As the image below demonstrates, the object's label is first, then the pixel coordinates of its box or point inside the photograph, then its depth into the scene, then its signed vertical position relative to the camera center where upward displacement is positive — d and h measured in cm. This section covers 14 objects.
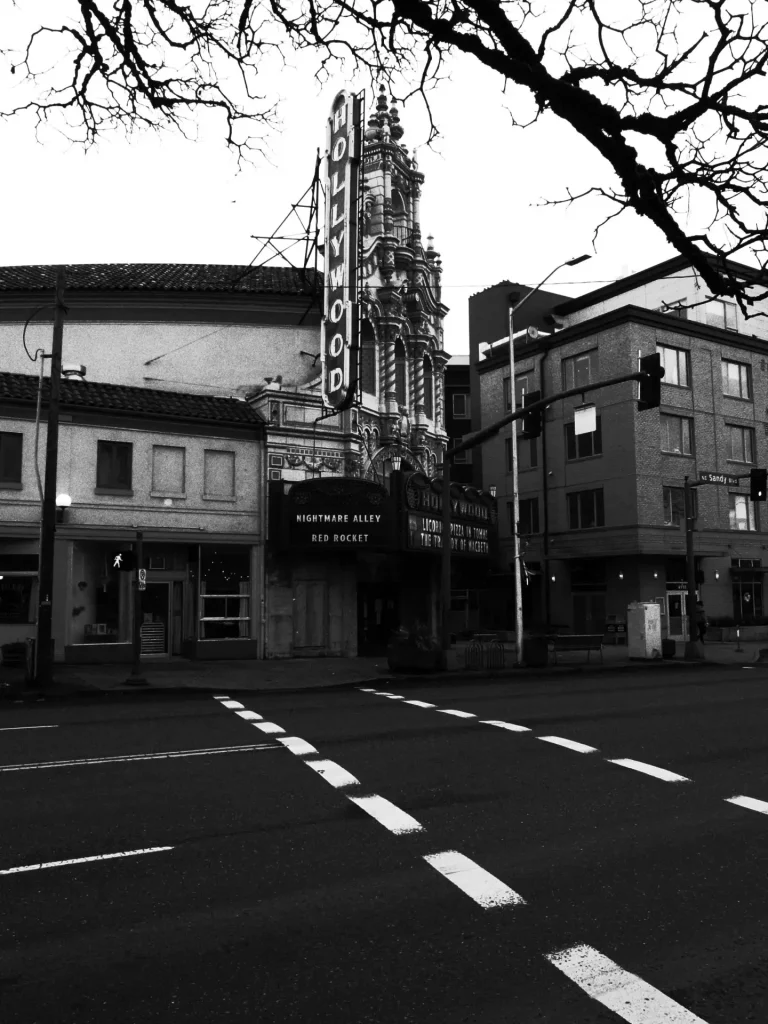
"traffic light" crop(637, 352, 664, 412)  1606 +399
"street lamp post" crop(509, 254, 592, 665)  2438 +168
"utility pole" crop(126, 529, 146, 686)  1900 -47
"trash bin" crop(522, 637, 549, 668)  2483 -155
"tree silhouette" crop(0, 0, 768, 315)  496 +306
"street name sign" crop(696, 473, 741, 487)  2832 +391
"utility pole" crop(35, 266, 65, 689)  1780 +93
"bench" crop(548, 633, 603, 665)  2700 -141
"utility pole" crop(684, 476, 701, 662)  2855 +16
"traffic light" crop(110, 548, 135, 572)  2006 +93
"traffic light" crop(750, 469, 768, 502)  2575 +341
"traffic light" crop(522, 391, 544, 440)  1988 +402
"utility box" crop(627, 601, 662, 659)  2800 -110
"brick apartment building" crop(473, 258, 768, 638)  3928 +615
